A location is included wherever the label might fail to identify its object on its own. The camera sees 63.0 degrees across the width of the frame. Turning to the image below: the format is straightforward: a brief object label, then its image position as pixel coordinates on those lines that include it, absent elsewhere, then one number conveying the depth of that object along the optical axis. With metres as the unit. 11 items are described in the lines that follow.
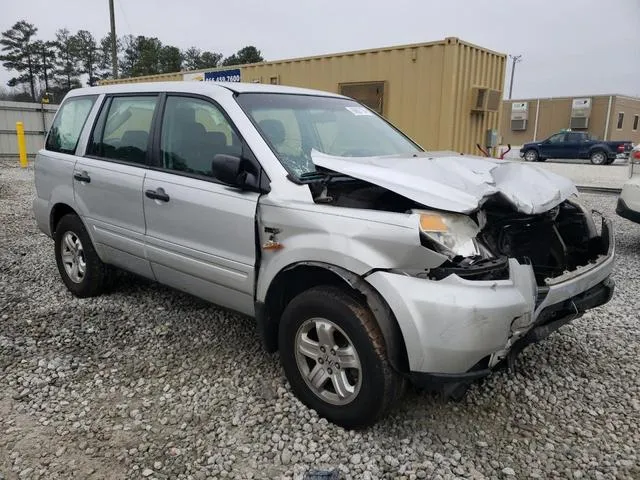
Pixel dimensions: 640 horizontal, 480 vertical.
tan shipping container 8.49
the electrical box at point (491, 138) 9.67
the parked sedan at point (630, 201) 5.82
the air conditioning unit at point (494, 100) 9.19
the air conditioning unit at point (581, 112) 41.56
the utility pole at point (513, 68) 57.81
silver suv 2.40
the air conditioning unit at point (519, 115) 44.09
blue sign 11.73
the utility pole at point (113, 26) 22.25
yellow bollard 16.11
